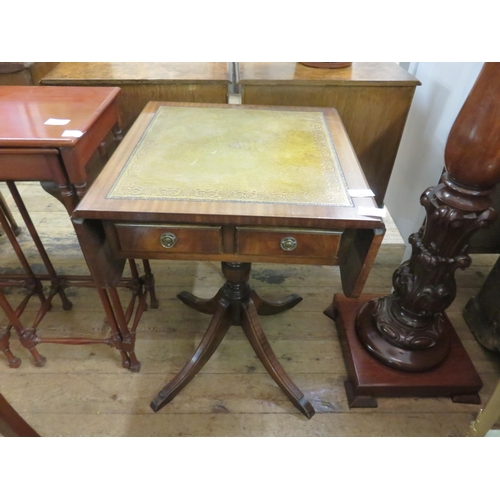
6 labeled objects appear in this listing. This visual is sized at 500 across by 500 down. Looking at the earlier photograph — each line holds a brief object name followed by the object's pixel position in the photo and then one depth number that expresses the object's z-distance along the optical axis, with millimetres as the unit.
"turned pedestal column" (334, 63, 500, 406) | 880
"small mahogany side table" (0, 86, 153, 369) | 955
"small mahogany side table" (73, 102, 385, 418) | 853
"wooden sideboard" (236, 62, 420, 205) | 1431
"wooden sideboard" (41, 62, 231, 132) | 1401
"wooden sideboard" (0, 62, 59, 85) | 1771
